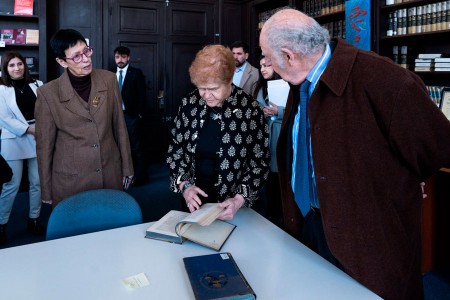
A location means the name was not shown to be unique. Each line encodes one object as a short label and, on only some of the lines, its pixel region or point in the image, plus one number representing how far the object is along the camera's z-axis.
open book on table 1.46
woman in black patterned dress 1.83
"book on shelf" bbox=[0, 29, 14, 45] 4.93
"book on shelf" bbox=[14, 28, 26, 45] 4.99
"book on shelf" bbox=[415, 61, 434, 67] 3.30
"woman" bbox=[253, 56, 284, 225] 3.21
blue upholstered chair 1.69
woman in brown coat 2.15
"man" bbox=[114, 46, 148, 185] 4.95
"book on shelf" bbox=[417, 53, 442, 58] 3.25
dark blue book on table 1.10
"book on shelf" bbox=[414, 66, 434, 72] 3.30
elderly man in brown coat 1.19
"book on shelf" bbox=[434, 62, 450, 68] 3.15
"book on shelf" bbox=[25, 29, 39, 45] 5.03
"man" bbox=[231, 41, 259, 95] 4.08
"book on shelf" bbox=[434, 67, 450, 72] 3.14
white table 1.15
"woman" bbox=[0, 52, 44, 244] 3.35
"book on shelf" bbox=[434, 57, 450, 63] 3.15
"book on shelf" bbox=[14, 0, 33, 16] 4.93
